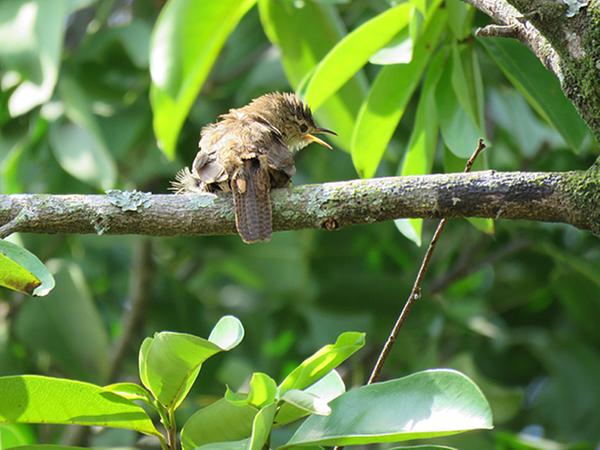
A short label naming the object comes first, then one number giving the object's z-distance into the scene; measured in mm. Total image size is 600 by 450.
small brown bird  6172
